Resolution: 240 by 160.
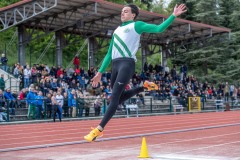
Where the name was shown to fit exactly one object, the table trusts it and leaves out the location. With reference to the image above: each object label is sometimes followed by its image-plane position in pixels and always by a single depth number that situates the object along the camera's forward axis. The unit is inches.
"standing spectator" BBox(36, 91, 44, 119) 935.0
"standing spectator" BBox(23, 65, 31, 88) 1064.9
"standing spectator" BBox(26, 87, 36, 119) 926.1
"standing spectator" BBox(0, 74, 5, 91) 981.2
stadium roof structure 1152.2
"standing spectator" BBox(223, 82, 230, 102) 1688.0
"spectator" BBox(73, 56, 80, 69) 1355.3
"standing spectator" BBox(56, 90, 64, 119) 964.6
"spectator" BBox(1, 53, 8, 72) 1125.7
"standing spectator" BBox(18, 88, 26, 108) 920.9
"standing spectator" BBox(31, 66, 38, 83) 1087.7
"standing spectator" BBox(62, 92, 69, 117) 1003.9
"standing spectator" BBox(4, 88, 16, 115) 898.4
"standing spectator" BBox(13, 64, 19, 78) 1076.5
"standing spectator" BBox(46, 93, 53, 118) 954.1
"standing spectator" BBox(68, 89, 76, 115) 1008.7
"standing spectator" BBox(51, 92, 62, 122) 913.3
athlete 288.4
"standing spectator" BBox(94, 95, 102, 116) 1063.0
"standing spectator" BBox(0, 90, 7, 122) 874.8
